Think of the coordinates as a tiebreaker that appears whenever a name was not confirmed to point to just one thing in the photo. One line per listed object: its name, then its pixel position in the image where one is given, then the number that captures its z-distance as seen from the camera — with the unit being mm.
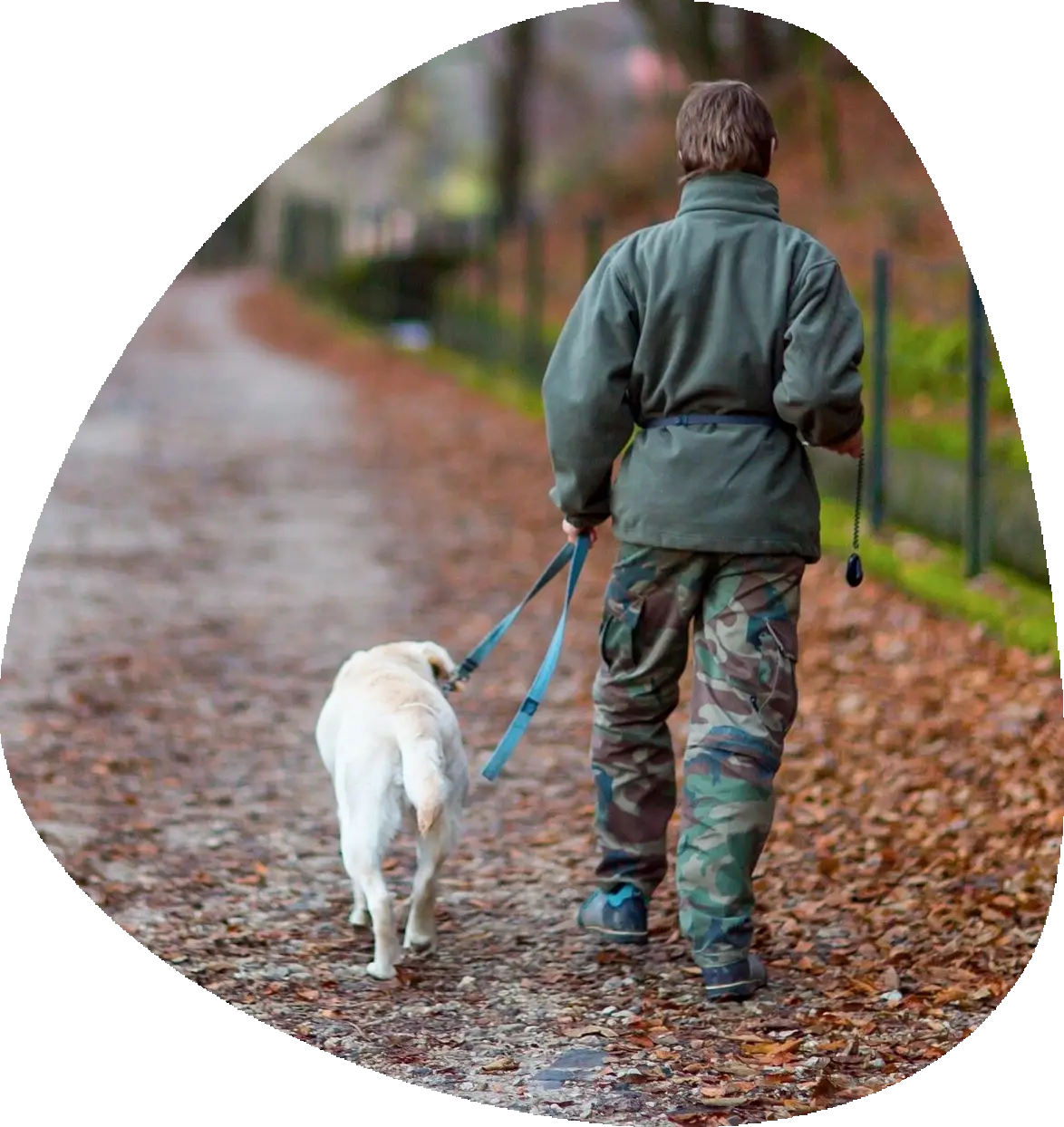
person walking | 4531
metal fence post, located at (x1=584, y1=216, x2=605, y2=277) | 16219
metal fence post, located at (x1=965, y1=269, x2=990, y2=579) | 9133
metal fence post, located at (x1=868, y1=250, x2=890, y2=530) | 10594
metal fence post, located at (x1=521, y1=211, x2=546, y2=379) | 19656
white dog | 4699
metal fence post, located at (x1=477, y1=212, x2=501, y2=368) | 22906
